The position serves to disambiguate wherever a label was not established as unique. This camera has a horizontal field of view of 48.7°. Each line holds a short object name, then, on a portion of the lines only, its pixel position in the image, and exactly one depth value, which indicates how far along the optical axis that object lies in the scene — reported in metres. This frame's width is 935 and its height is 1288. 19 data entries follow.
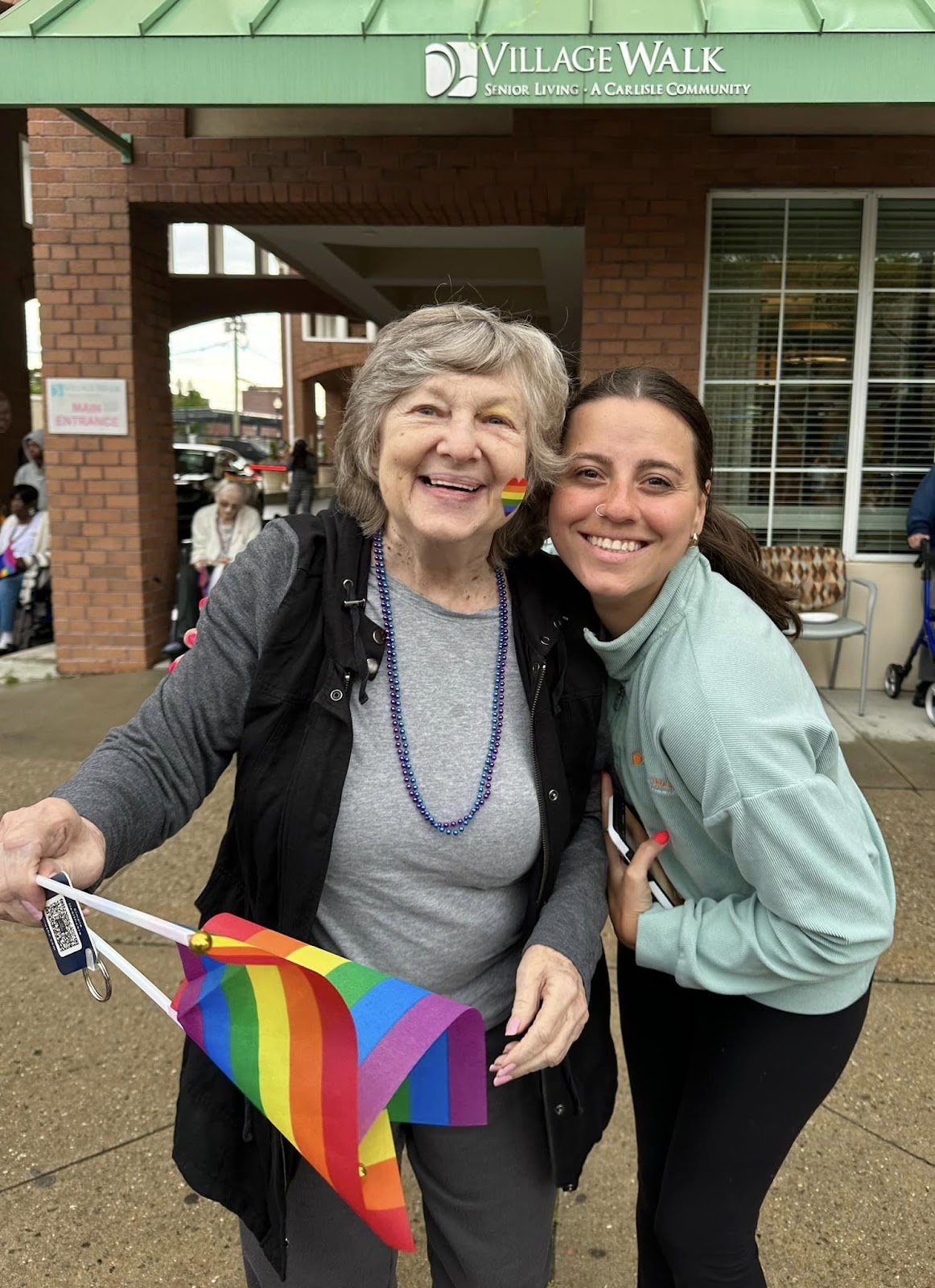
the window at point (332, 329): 32.28
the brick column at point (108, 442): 6.66
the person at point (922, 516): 6.27
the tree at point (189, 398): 62.75
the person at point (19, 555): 8.31
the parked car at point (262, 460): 31.22
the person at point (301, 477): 20.64
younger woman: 1.41
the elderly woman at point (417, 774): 1.45
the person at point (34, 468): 10.37
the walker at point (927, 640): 6.04
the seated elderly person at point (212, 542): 7.23
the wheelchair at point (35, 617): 8.34
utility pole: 50.05
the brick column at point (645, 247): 6.22
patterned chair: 6.49
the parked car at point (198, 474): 14.42
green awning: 4.46
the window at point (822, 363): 6.45
